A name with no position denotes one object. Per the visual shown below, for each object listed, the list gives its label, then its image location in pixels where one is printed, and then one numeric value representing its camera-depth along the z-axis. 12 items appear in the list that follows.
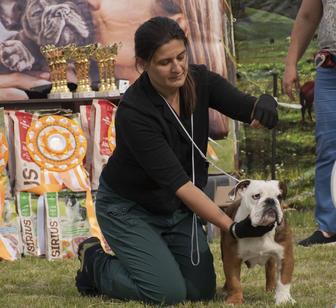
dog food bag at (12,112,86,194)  8.95
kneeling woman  5.63
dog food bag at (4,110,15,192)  9.07
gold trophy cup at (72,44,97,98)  9.55
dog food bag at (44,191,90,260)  8.64
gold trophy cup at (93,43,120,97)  9.58
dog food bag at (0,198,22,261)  8.52
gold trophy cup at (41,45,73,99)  9.47
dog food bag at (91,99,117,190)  9.22
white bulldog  5.69
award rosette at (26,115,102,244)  9.02
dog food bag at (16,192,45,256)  8.75
